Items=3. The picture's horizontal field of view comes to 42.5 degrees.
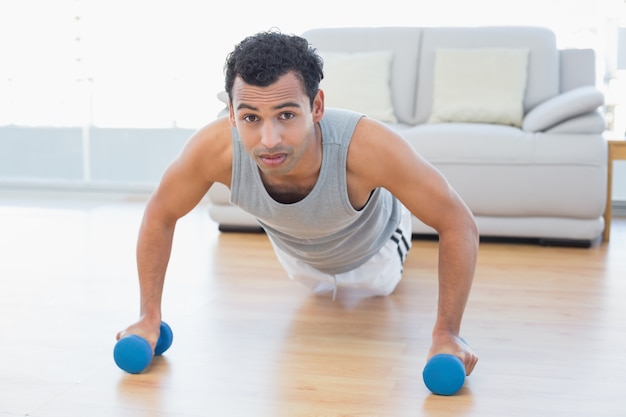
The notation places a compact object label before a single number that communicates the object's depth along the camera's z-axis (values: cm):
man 177
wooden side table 368
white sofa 354
